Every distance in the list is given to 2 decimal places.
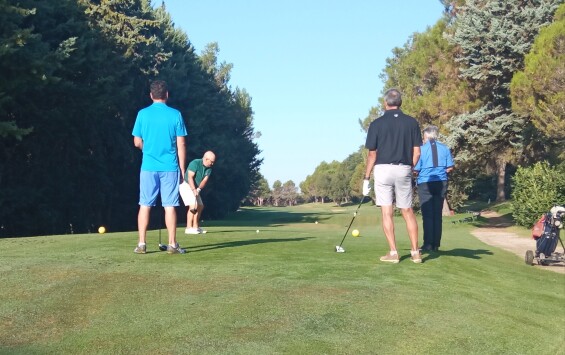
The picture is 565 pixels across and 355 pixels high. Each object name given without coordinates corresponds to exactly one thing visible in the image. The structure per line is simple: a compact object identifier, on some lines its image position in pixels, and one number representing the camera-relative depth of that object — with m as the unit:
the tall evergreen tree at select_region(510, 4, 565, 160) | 24.92
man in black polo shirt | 9.52
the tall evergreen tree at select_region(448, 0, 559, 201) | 31.23
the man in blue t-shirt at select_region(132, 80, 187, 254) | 9.53
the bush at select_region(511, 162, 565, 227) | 27.30
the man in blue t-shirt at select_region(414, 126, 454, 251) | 12.38
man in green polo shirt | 14.54
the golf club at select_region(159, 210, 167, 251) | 10.19
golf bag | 12.85
